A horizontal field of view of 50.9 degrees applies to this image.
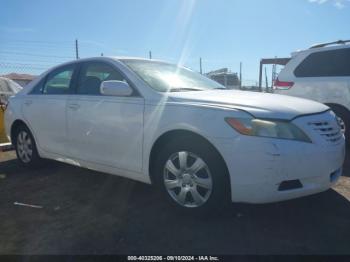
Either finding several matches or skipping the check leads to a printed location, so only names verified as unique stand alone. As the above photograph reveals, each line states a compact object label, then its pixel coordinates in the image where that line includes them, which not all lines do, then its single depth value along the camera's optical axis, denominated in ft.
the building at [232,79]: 71.11
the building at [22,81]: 73.01
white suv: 20.51
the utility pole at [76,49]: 39.04
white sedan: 9.90
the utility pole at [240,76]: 66.18
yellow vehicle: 25.91
